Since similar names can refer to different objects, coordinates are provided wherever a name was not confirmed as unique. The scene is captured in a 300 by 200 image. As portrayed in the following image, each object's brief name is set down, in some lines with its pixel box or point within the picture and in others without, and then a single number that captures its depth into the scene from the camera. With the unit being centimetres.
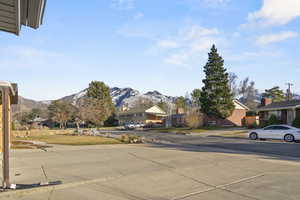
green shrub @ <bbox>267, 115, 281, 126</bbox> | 3916
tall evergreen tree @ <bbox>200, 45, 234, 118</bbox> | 4672
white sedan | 2406
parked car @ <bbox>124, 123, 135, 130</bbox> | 5894
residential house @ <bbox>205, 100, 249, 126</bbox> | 5241
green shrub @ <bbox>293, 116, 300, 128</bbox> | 3452
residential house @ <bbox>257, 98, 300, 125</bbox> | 3797
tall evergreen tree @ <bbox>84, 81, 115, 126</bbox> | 5476
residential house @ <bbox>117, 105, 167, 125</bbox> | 7844
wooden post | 655
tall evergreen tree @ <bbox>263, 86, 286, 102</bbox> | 7799
